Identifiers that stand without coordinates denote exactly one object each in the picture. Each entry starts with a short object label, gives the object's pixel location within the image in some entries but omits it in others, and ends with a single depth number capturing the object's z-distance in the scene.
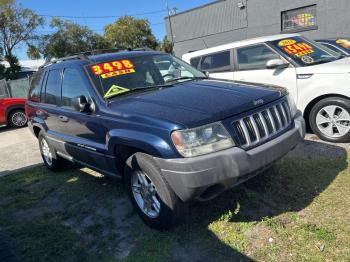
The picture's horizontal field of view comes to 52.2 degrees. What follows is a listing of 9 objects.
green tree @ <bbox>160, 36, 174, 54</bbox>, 42.49
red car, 12.60
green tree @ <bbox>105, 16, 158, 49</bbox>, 44.12
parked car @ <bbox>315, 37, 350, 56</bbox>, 8.21
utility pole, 30.23
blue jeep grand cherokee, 3.03
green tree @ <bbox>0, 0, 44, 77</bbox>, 38.97
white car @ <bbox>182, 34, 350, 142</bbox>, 5.36
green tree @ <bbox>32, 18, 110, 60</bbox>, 43.12
